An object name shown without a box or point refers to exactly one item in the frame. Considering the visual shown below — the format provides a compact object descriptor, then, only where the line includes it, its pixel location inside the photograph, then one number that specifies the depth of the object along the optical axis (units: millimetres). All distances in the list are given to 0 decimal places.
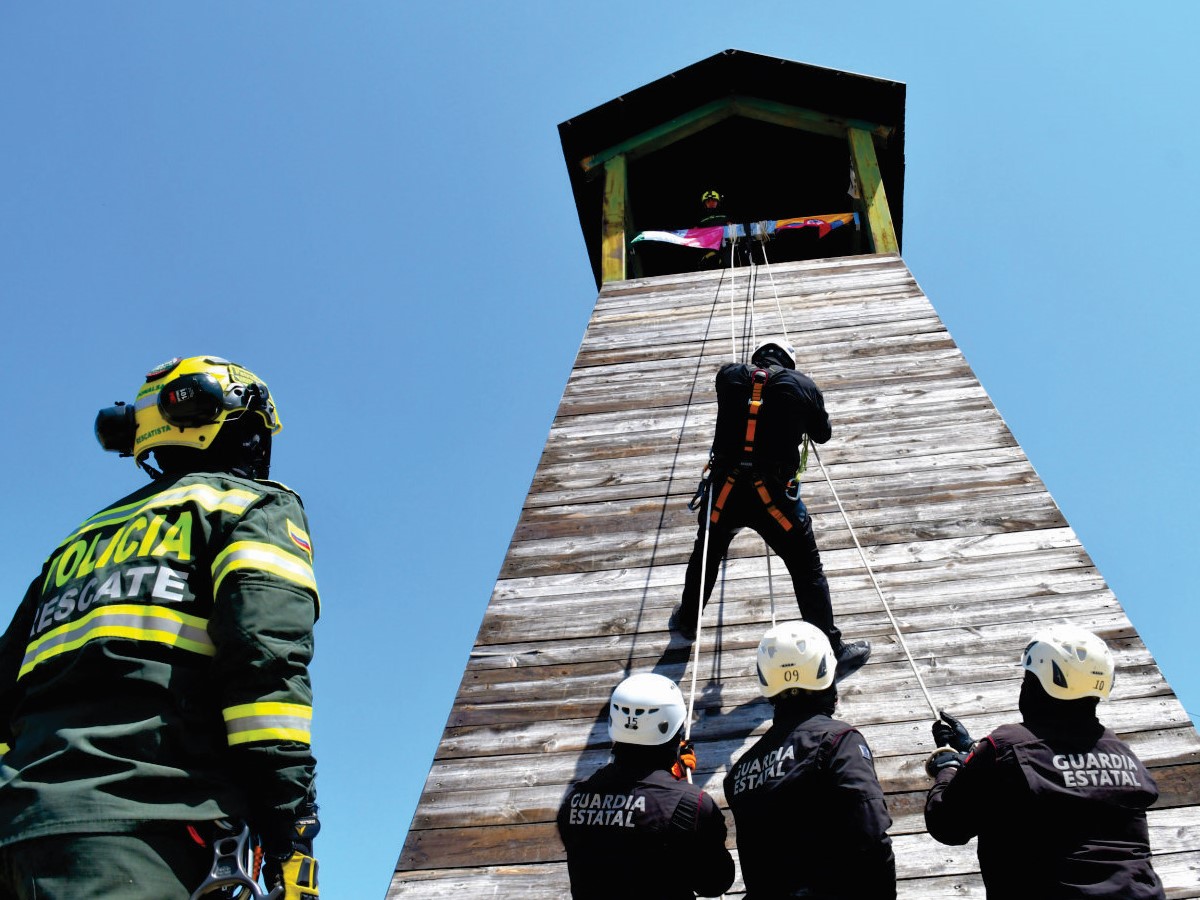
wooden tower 3914
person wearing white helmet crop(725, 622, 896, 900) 2768
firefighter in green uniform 2094
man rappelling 4547
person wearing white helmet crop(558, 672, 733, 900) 2840
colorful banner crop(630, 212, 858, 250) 10680
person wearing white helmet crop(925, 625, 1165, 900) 2637
